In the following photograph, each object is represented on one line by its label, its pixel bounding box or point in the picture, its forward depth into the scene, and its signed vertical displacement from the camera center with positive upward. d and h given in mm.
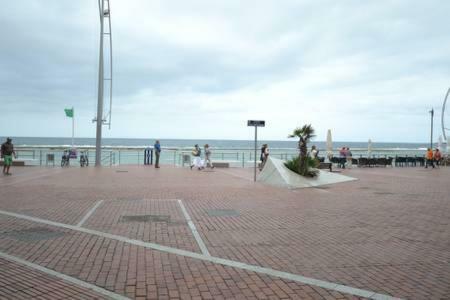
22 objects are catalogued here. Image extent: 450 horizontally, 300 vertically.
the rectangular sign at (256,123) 16738 +969
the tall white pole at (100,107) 26812 +2450
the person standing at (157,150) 25000 -244
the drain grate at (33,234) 6855 -1518
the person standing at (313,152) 25706 -234
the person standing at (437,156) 31634 -453
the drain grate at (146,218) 8523 -1498
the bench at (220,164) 27744 -1130
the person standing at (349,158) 29555 -695
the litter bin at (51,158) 27188 -882
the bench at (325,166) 24422 -1025
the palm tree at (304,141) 16848 +279
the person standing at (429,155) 30078 -369
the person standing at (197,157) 24953 -630
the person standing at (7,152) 18625 -370
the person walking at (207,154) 26031 -457
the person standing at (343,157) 28844 -575
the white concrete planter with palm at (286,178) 15555 -1163
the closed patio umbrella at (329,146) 28391 +166
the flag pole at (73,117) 31922 +2096
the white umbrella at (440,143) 36406 +611
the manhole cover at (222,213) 9242 -1484
